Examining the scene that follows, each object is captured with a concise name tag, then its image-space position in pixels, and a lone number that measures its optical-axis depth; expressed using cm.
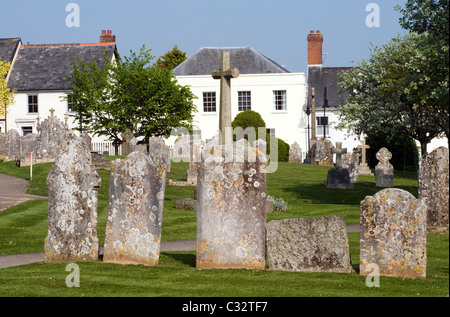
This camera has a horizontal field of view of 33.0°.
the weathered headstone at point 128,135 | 4249
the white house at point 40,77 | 6178
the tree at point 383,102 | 4373
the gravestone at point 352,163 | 3638
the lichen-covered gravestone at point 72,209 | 1392
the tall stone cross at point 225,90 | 2103
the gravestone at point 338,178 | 3288
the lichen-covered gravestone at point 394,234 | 1184
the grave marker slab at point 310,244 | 1223
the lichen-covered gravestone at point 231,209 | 1278
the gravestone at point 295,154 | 5216
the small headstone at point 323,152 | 4938
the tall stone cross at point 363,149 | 4133
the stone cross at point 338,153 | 3713
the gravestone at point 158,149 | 3591
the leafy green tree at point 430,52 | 2237
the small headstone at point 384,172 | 3519
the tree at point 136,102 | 4225
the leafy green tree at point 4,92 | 5584
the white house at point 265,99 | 5947
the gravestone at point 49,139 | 4100
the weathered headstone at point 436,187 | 1803
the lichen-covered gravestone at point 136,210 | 1339
